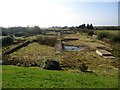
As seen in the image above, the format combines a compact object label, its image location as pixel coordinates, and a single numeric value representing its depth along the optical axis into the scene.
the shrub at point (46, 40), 20.92
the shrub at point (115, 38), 21.49
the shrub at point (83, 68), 8.37
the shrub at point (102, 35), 26.13
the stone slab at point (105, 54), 13.07
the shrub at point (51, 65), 8.20
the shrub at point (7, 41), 20.04
